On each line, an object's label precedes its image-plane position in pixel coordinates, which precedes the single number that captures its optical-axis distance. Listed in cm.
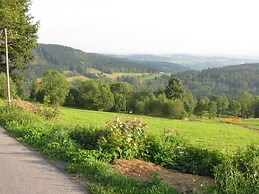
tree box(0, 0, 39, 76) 2521
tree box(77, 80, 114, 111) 8344
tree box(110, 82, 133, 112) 8615
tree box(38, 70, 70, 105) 8031
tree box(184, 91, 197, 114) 8319
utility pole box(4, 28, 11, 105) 1901
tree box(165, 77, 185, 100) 8204
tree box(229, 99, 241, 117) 10234
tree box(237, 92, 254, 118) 10481
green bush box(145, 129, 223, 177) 920
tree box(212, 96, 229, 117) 10762
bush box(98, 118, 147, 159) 913
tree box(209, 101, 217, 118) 9002
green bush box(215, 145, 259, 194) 633
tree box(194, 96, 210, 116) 9081
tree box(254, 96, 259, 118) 10394
